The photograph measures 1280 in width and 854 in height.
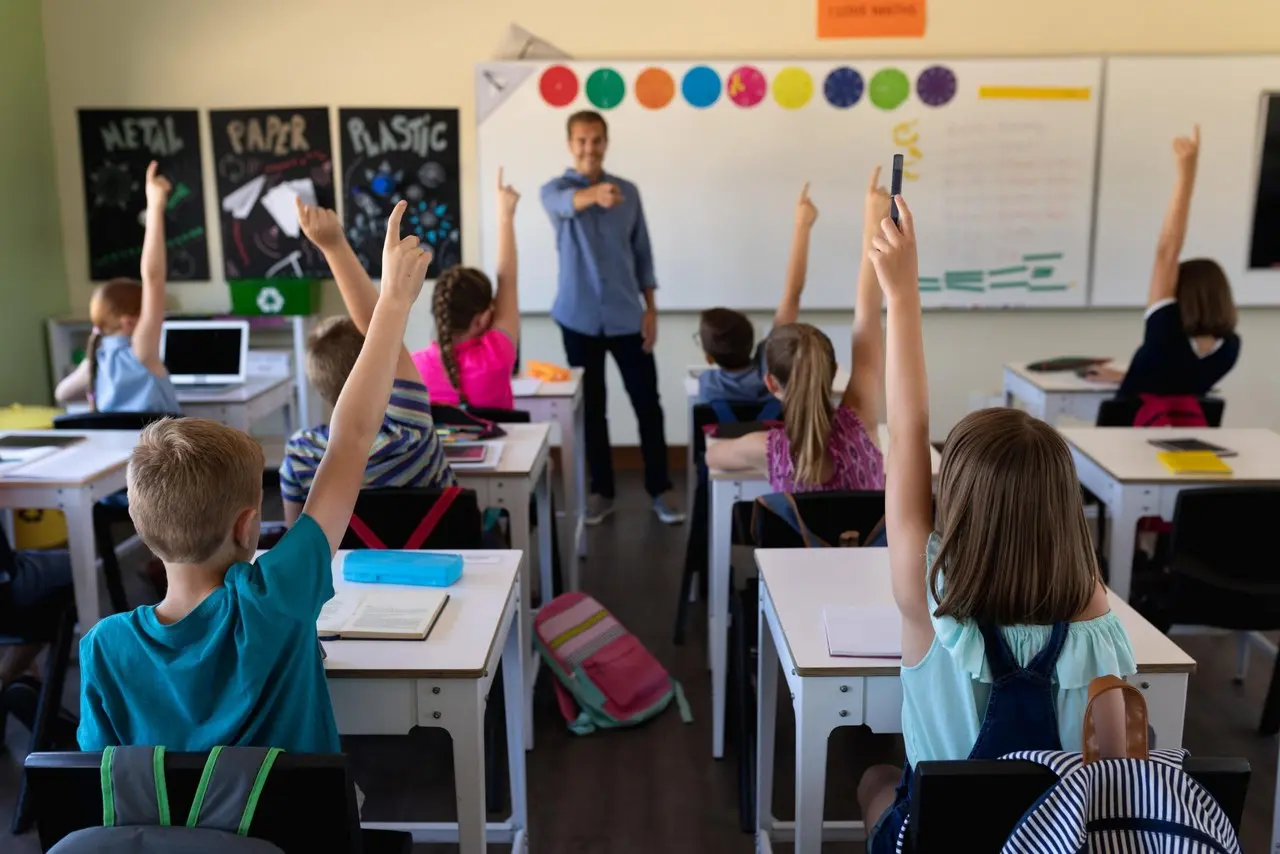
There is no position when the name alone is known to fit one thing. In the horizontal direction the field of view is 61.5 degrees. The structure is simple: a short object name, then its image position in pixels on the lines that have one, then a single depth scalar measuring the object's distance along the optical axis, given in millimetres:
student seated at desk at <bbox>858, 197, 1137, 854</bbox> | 1369
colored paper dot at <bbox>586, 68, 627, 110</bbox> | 5324
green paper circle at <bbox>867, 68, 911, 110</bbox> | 5316
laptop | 4383
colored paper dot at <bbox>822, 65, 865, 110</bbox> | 5324
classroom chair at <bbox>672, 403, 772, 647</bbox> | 3336
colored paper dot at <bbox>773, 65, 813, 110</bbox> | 5332
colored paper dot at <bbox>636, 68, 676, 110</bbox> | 5320
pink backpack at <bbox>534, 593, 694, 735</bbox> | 2855
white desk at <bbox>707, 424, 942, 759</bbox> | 2709
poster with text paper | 5469
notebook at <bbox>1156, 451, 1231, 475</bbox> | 2785
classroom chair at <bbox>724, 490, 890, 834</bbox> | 2355
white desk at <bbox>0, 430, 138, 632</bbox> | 2711
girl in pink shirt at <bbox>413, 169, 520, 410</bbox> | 3174
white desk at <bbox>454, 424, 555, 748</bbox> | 2762
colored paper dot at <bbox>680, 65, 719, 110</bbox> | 5316
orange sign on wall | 5309
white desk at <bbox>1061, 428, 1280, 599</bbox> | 2750
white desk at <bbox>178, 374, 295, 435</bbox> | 3971
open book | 1705
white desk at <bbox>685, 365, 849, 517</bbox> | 3850
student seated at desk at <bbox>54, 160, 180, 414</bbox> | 3572
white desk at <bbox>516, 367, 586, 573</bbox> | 3733
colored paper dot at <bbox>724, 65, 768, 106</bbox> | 5316
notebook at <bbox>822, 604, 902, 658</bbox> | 1656
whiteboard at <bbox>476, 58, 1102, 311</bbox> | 5320
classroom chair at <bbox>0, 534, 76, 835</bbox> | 2486
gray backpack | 1220
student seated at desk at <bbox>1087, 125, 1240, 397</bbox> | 3402
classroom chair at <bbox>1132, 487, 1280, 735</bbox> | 2475
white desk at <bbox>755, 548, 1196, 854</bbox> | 1617
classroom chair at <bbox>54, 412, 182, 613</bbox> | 3422
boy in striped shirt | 2225
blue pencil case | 1919
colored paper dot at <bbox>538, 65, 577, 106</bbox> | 5332
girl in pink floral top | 2426
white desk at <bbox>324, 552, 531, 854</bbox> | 1604
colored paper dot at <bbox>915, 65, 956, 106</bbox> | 5301
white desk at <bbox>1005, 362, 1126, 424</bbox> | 4031
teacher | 4711
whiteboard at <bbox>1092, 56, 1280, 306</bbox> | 5281
